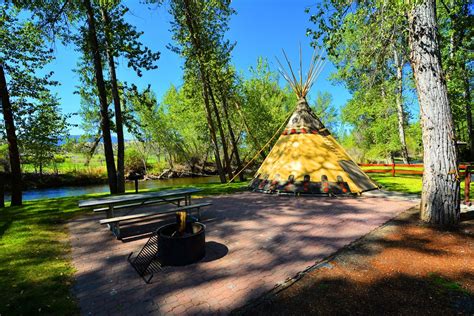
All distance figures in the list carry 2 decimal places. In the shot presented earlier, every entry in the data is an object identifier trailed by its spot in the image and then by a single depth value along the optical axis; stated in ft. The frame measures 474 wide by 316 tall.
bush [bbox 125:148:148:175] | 118.52
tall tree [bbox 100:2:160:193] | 33.42
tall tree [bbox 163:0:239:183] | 47.75
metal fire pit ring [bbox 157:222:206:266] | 13.51
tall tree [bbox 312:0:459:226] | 17.97
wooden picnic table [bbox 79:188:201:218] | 18.37
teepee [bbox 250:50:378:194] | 31.91
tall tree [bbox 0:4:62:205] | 31.11
